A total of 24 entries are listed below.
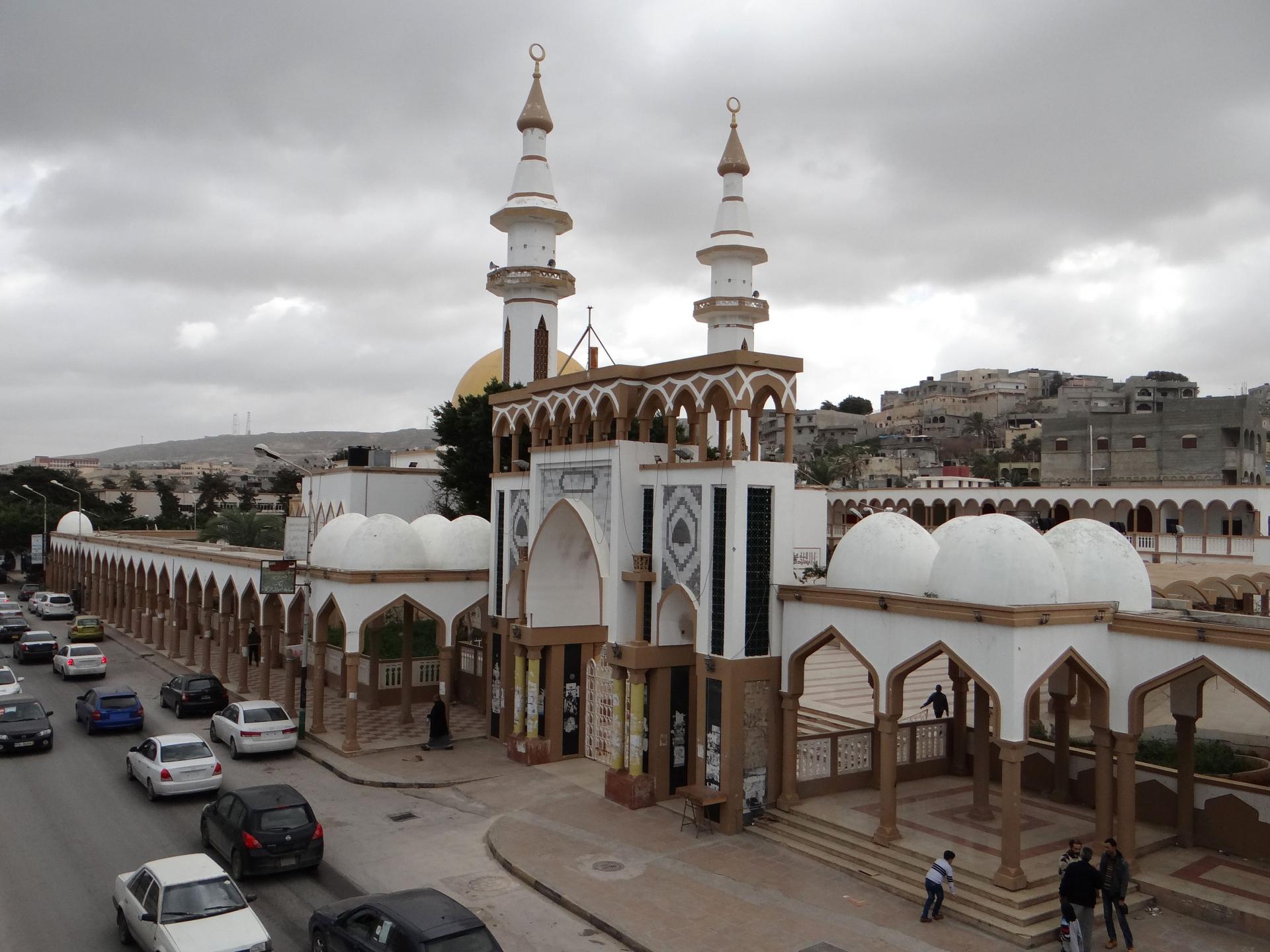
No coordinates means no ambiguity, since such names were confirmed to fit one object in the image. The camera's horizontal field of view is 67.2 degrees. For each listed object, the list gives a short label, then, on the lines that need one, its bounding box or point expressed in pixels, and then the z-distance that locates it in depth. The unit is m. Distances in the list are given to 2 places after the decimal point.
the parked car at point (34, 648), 30.83
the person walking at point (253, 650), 30.56
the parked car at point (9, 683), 22.18
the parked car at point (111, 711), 20.75
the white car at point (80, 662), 27.41
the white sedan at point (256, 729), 19.05
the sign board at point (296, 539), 21.25
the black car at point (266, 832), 12.59
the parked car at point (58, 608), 42.12
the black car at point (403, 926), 8.97
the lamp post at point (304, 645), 20.59
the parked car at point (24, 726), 18.84
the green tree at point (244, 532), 47.44
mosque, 12.62
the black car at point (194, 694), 22.88
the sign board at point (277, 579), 20.27
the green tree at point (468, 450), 31.77
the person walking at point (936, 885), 11.58
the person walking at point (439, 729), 20.20
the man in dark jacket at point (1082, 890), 10.62
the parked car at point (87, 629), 33.22
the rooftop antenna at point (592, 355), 19.55
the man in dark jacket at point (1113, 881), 10.95
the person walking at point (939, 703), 20.12
